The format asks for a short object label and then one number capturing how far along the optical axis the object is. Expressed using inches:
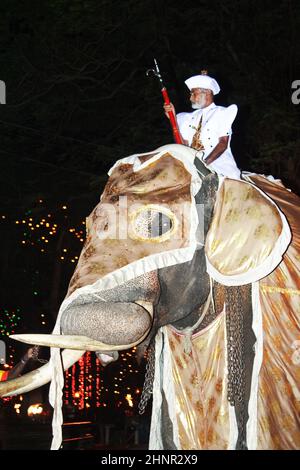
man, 193.6
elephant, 148.6
